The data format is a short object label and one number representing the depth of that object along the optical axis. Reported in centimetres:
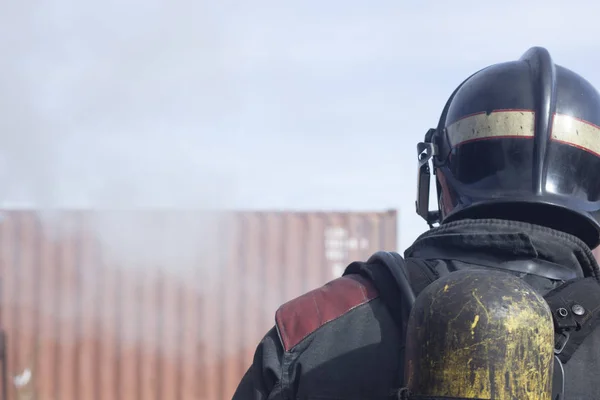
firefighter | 202
